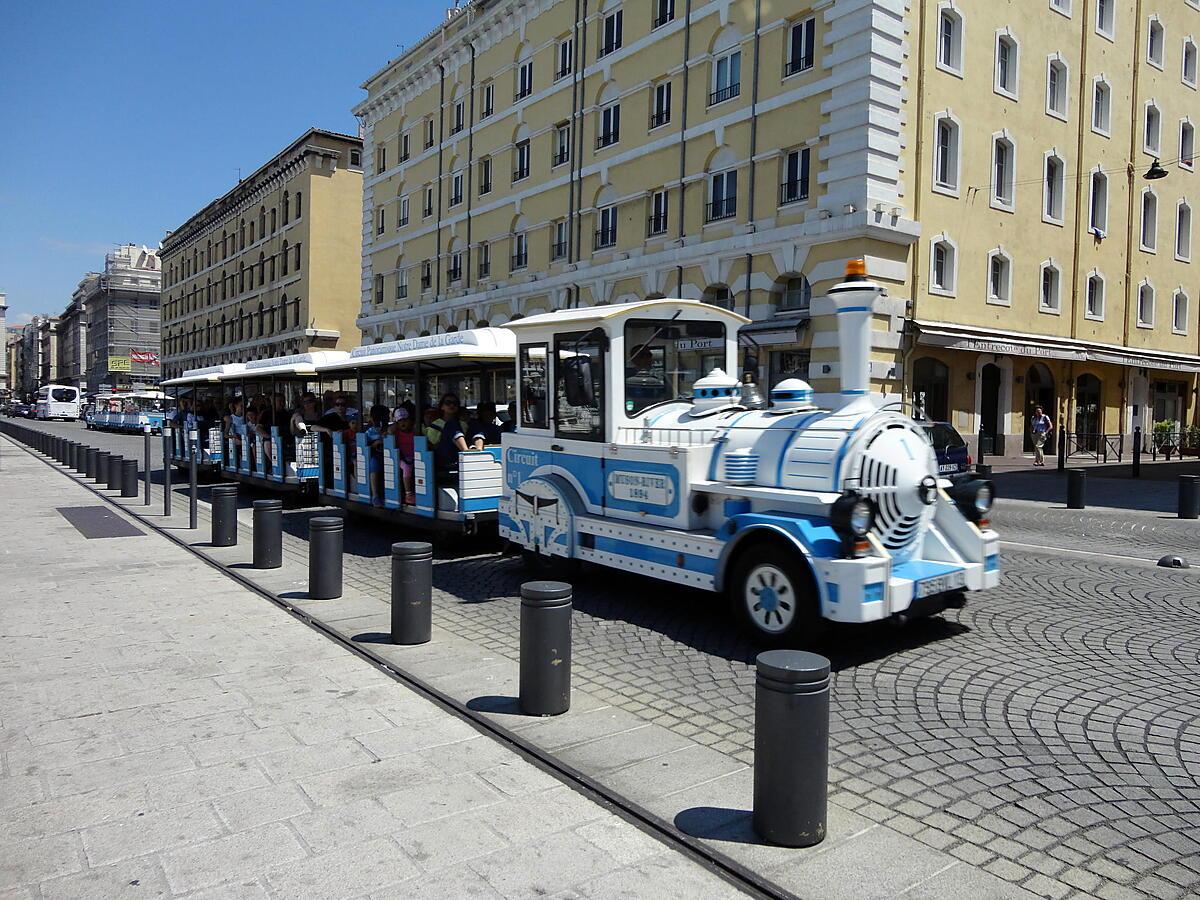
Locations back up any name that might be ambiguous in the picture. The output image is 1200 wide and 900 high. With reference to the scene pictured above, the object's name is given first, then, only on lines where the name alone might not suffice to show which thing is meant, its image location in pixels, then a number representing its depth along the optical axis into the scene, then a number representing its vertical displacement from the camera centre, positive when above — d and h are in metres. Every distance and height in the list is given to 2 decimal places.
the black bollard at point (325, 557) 8.26 -1.24
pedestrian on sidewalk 26.31 +0.19
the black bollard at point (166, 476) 14.24 -0.91
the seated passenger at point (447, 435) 10.93 -0.13
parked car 16.80 -0.28
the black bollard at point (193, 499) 12.72 -1.12
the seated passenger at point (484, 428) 10.80 -0.04
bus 75.56 +1.10
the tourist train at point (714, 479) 6.31 -0.42
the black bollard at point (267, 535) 9.68 -1.25
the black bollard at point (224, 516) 11.19 -1.20
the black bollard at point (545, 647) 5.26 -1.29
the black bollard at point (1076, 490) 15.66 -0.92
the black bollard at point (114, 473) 18.14 -1.12
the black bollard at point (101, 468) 19.40 -1.10
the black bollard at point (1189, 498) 14.41 -0.93
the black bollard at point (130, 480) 16.84 -1.16
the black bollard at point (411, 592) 6.75 -1.27
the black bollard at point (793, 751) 3.74 -1.34
